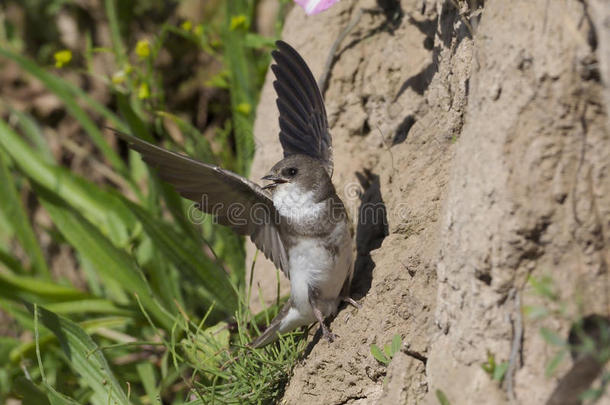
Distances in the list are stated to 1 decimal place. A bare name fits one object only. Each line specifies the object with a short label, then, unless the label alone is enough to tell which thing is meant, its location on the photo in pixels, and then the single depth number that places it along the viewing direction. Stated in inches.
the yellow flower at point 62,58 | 309.9
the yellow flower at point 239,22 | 307.0
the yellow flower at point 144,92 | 295.6
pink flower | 211.2
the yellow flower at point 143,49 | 293.7
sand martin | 222.1
